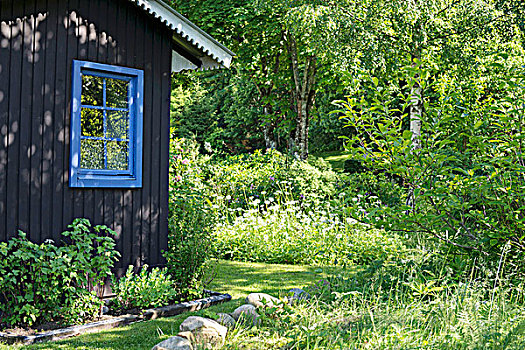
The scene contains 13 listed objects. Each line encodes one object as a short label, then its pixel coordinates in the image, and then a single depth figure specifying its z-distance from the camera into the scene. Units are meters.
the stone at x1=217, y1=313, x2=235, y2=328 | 4.89
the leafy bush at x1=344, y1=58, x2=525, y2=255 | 5.71
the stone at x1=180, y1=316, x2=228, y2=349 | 4.49
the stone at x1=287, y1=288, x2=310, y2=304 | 5.62
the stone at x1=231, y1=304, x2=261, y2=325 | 5.11
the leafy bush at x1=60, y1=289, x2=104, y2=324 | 5.59
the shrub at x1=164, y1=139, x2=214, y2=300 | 6.81
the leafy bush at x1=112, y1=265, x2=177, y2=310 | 6.18
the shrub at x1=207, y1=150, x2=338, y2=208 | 13.09
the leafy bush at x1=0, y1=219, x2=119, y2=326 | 5.37
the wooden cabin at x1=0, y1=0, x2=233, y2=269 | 5.60
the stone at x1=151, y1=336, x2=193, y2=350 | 4.23
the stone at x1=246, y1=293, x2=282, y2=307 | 5.50
